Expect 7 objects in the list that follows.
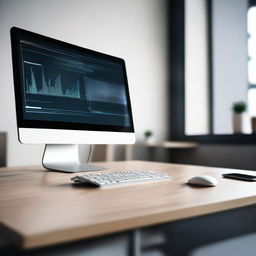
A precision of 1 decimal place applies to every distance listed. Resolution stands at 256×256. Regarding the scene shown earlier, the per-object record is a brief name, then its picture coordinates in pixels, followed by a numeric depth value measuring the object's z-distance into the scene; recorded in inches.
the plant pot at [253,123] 99.9
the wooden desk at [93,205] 18.2
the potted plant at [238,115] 100.9
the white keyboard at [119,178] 33.2
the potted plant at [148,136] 112.6
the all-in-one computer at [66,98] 42.6
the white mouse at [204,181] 33.8
